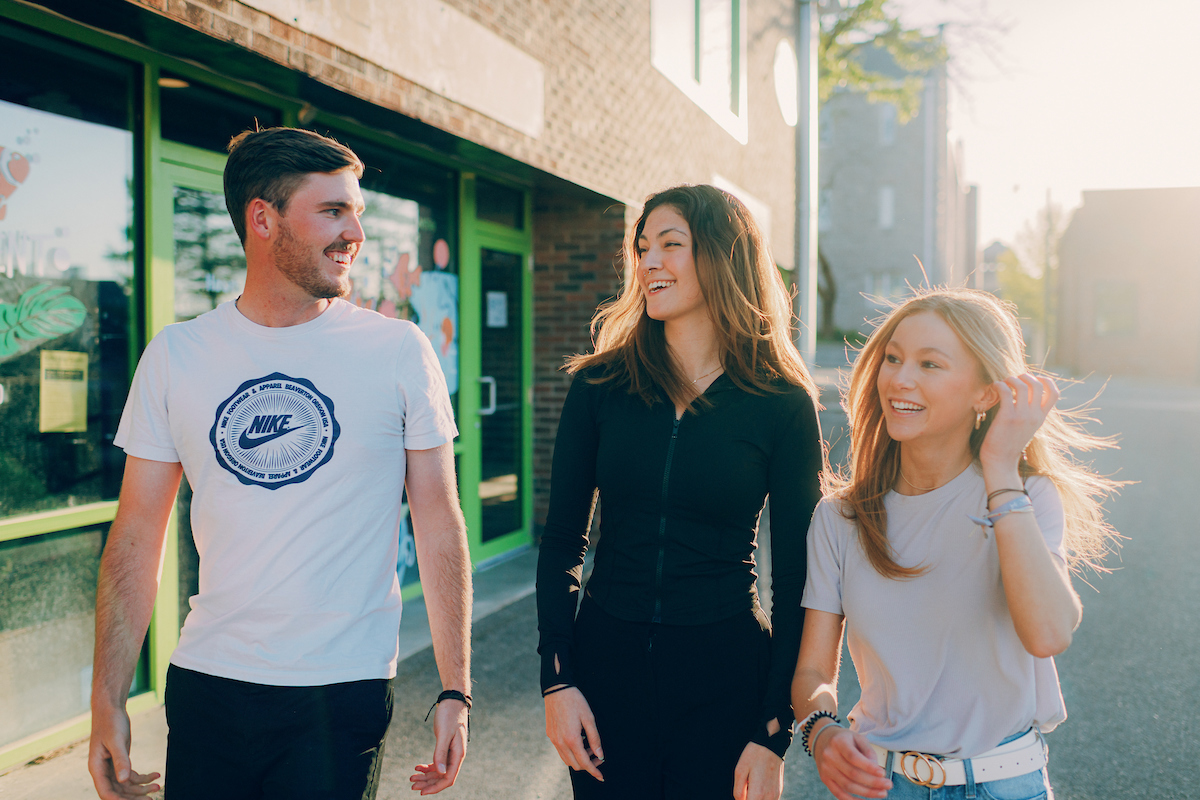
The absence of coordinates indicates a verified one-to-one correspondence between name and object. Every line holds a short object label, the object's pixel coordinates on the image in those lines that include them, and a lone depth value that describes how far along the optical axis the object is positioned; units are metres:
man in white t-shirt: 1.81
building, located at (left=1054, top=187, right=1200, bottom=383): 32.47
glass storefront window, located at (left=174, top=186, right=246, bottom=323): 4.27
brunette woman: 1.97
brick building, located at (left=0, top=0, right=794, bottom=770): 3.60
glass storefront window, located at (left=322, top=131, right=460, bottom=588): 5.62
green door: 6.82
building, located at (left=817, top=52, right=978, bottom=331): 37.19
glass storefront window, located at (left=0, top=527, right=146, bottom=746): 3.61
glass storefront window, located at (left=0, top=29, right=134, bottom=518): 3.53
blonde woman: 1.73
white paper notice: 7.18
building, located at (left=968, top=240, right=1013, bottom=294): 65.31
